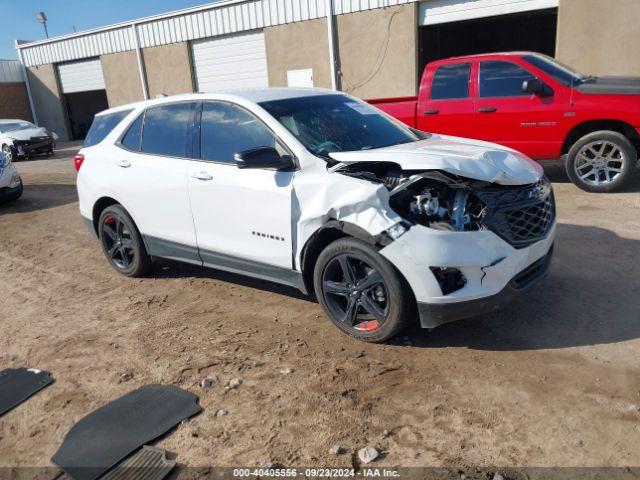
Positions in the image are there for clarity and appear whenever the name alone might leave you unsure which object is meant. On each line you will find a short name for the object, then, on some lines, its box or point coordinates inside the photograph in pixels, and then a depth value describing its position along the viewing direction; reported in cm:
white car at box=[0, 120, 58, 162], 1825
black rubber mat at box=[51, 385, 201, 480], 280
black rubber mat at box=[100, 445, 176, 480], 267
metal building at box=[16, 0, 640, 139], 1234
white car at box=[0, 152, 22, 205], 977
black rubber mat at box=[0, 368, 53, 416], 343
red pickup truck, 733
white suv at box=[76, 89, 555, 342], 337
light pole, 3362
